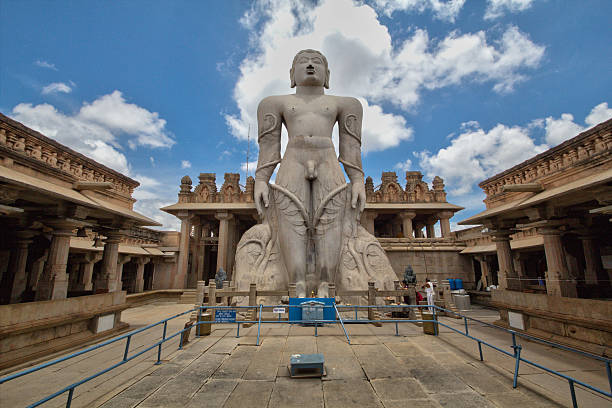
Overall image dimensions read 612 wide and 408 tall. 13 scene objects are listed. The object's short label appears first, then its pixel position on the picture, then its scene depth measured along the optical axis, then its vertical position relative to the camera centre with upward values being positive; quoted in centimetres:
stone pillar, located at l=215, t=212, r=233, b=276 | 1906 +181
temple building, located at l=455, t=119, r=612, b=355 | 635 +64
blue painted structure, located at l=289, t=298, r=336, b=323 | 714 -114
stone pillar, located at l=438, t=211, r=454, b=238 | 2167 +329
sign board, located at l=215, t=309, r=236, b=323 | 656 -118
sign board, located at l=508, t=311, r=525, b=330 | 819 -167
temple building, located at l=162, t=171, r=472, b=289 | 1702 +364
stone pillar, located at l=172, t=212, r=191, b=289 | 1906 +52
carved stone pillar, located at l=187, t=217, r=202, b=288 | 2145 +62
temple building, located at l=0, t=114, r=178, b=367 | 646 +77
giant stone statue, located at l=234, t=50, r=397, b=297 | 994 +228
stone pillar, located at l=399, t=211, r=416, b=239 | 2141 +334
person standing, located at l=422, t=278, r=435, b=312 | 1101 -113
